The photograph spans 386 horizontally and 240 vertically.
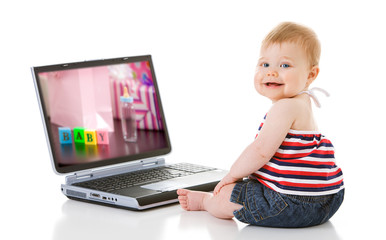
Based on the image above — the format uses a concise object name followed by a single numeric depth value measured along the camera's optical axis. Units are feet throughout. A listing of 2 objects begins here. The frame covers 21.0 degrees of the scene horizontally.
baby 7.32
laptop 8.07
